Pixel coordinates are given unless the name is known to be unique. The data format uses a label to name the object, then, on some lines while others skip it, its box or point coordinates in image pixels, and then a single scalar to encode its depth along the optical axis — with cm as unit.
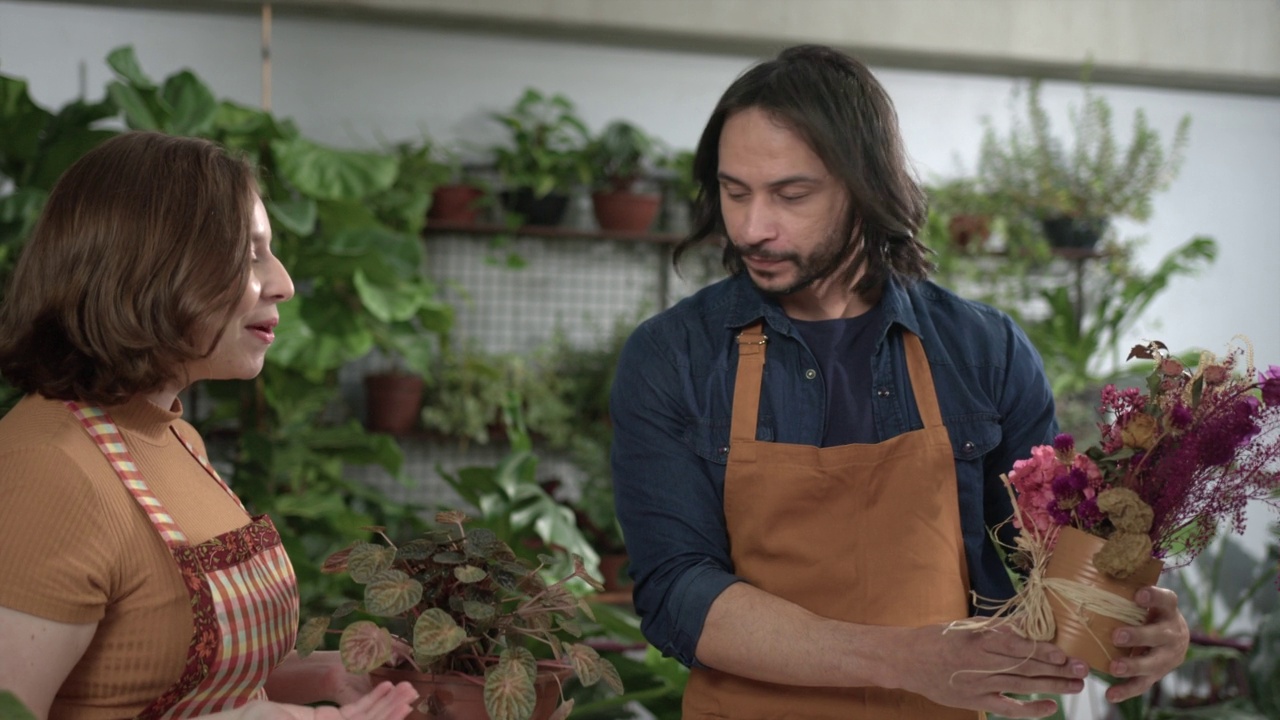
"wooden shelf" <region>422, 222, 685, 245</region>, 398
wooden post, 380
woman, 109
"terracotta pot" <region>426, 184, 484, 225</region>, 393
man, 153
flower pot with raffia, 120
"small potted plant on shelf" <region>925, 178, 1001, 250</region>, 426
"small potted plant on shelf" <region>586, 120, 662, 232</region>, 396
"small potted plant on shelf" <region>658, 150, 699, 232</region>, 409
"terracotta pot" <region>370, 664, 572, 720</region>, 118
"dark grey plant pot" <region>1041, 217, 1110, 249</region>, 435
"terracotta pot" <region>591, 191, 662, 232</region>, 401
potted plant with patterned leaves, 114
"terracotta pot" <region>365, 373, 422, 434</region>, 382
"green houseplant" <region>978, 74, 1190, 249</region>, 435
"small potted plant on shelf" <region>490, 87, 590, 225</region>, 393
